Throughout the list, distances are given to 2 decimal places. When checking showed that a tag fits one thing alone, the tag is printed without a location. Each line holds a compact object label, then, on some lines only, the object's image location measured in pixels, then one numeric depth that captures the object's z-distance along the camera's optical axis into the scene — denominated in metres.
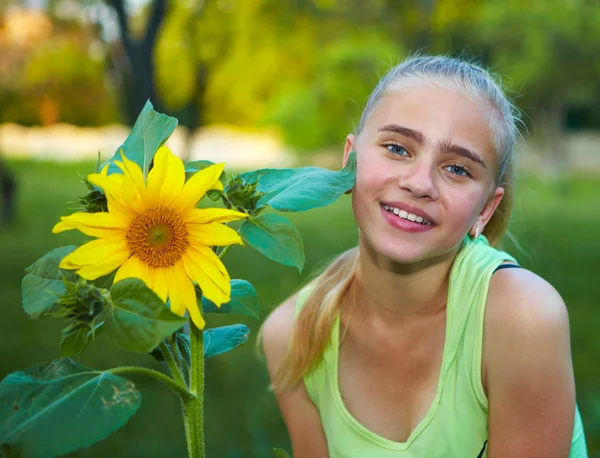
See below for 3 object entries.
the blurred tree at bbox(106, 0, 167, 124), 7.43
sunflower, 0.94
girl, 1.58
